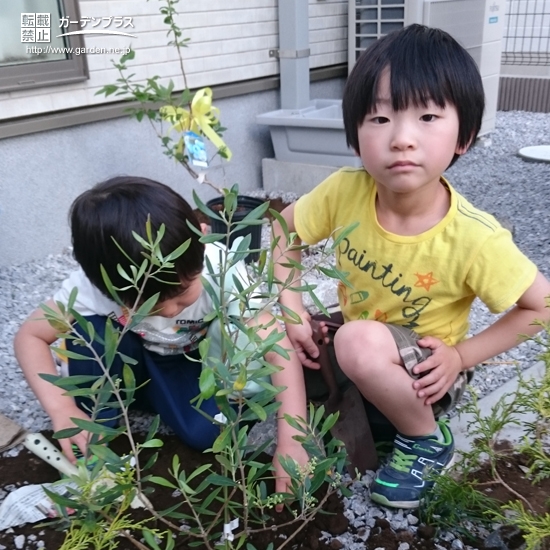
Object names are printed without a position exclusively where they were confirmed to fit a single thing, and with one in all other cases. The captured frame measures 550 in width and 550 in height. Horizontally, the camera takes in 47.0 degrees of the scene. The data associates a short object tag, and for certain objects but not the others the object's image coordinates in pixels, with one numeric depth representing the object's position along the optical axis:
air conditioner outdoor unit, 4.05
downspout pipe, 3.95
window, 2.91
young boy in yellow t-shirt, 1.27
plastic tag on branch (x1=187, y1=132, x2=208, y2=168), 2.58
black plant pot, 2.69
